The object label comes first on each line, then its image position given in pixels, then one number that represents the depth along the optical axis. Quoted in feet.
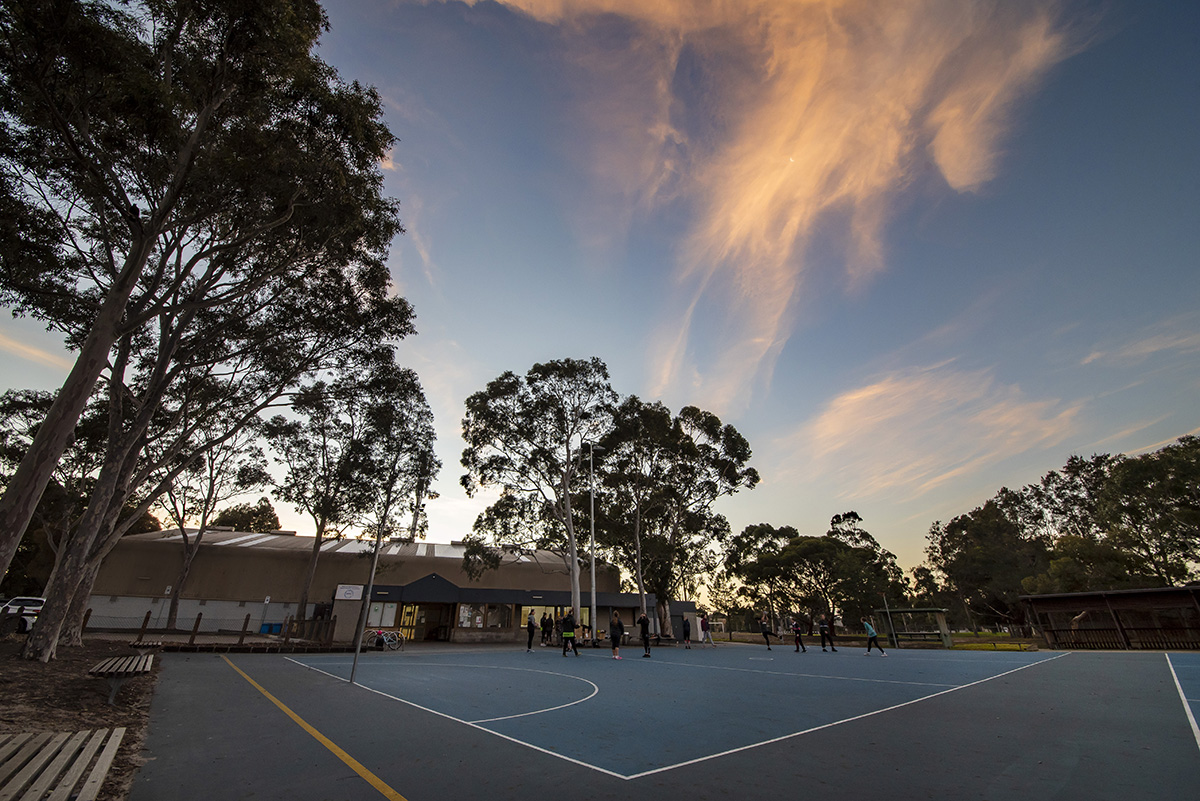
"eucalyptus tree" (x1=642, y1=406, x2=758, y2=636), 115.03
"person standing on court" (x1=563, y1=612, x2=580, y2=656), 65.97
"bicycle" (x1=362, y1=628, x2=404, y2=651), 79.56
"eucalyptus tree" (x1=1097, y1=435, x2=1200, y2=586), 109.91
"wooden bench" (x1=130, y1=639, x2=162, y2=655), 55.43
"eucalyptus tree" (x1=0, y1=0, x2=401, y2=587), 28.02
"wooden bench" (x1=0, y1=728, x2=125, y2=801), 11.43
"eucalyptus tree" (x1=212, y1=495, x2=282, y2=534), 167.63
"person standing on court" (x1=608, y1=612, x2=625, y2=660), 62.08
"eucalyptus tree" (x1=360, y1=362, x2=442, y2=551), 95.76
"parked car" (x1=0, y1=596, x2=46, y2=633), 76.69
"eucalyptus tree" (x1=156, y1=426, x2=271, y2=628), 95.76
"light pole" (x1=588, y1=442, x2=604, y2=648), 84.11
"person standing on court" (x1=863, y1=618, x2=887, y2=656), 66.69
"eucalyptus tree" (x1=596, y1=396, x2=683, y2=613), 108.58
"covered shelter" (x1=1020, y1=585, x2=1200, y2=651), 74.08
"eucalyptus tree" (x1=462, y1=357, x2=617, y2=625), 100.94
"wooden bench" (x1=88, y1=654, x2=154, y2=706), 24.54
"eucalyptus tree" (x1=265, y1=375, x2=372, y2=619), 97.86
